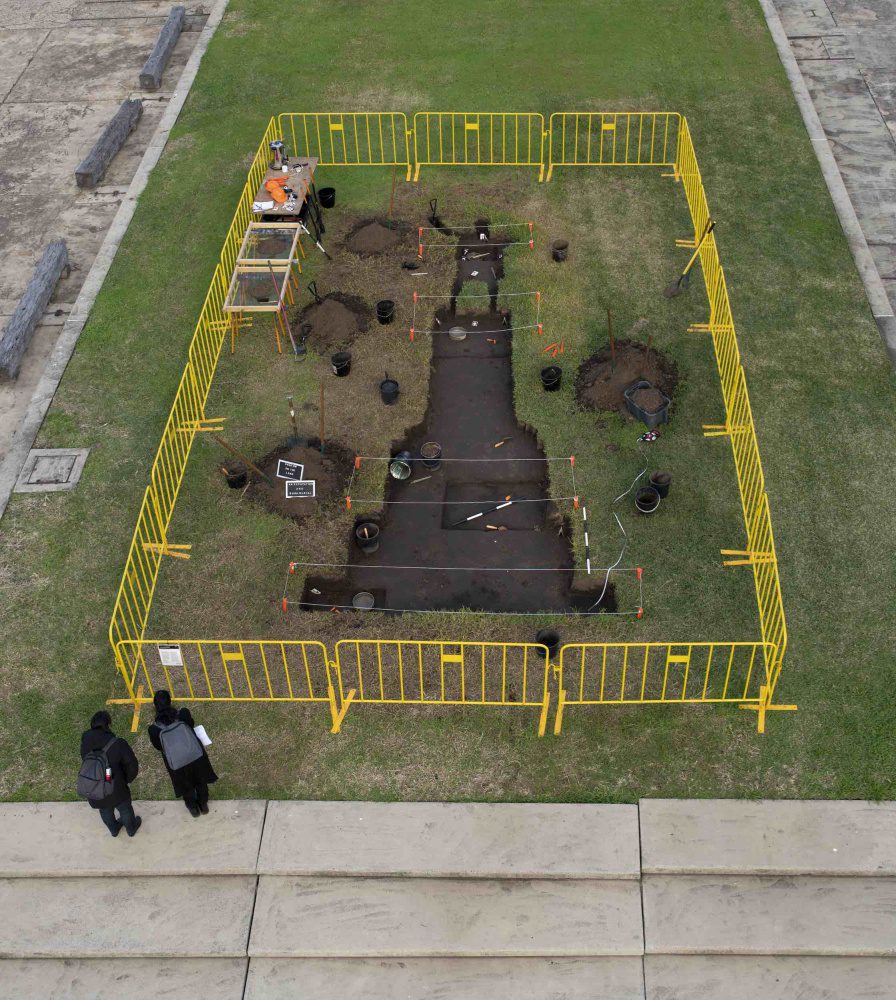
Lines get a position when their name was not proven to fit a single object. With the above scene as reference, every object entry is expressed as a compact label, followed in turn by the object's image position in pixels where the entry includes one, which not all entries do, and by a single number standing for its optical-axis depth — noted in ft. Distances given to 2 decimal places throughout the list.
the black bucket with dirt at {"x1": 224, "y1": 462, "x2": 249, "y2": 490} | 45.58
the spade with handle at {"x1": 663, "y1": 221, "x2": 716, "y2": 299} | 54.08
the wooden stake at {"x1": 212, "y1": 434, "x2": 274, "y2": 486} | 45.03
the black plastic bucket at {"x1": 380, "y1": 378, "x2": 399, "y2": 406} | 49.67
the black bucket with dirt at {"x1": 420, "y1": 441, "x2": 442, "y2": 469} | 47.32
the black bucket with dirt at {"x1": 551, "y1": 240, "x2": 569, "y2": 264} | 57.52
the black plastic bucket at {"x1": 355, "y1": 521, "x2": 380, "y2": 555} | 43.62
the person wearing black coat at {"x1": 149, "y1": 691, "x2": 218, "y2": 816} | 32.78
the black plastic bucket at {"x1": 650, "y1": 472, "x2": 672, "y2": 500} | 44.04
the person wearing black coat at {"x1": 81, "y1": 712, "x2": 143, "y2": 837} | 32.24
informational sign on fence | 37.40
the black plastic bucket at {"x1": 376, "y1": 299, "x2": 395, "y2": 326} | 53.98
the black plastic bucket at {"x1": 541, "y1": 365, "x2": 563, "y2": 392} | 49.55
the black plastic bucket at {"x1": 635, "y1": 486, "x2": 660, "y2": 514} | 44.01
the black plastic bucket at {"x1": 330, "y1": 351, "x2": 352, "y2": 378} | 51.11
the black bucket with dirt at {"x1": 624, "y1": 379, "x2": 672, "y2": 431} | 47.73
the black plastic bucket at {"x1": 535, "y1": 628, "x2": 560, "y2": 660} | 38.83
